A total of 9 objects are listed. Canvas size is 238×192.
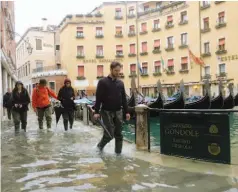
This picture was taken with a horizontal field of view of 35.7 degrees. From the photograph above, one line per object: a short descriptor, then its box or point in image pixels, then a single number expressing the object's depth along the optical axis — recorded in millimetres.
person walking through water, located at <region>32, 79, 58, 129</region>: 8875
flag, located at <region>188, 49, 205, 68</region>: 34719
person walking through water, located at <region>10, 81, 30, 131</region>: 8602
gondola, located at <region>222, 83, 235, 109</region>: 24023
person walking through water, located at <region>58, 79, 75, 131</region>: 8984
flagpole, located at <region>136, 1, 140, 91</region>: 41688
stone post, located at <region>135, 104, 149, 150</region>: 5922
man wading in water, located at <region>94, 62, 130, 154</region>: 5275
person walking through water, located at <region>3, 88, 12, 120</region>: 14491
